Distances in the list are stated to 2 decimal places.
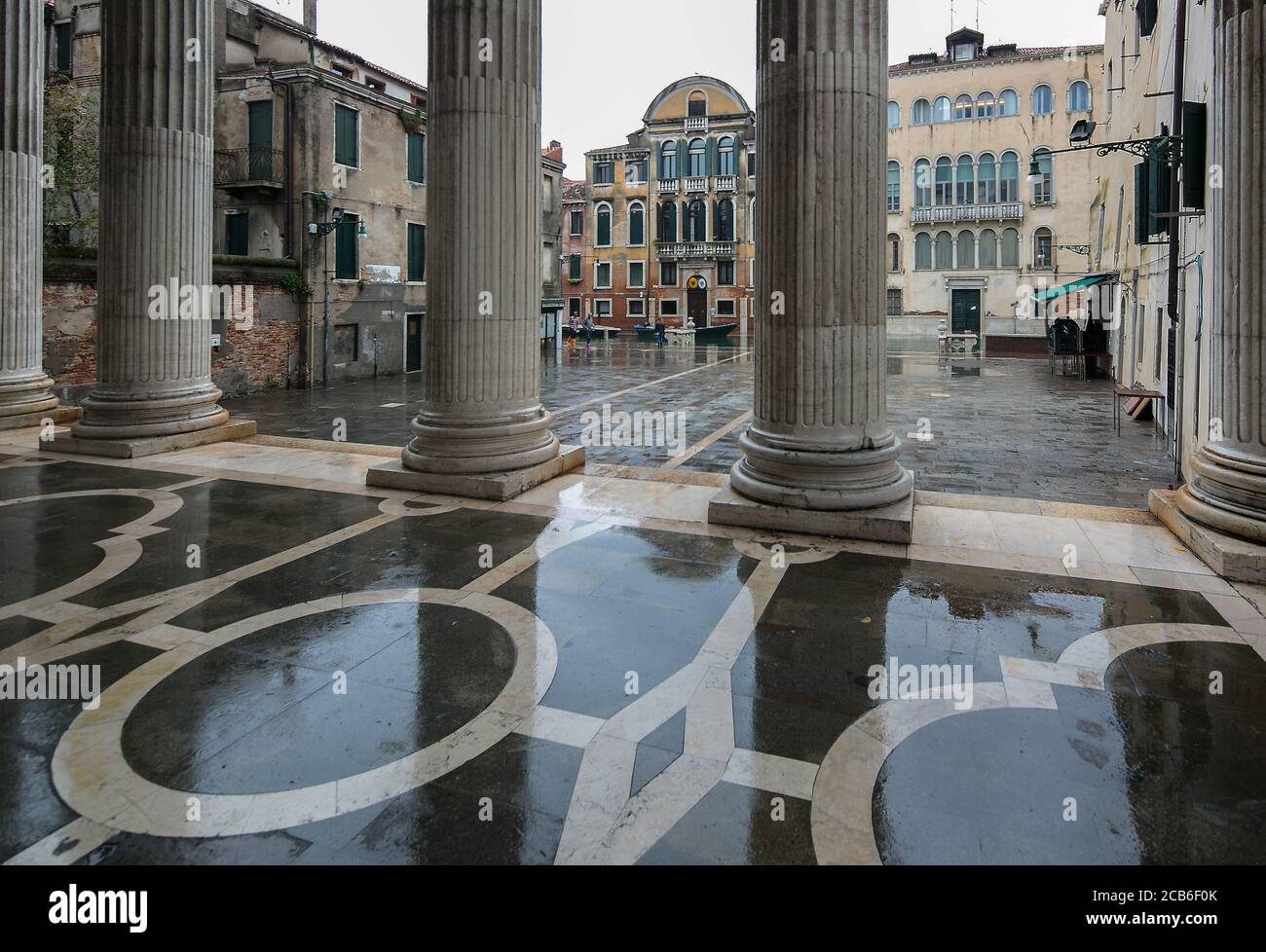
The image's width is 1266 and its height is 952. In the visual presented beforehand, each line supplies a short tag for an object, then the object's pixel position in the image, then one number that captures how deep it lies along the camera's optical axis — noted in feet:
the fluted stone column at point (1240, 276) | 19.33
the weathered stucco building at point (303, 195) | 75.46
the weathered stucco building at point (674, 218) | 164.04
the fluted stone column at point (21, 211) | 39.60
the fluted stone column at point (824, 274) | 22.17
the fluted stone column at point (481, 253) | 26.89
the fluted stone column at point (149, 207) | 34.09
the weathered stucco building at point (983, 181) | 139.44
